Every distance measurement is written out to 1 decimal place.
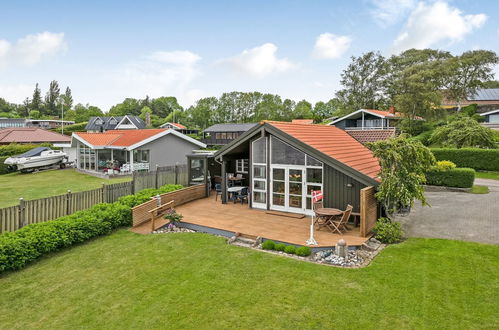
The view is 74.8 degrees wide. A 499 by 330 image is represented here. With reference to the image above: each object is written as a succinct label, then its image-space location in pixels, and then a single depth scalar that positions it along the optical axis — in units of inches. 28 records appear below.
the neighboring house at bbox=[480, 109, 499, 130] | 1557.1
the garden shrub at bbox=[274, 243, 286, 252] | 351.8
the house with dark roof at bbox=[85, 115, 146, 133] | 2554.1
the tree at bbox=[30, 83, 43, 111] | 3860.7
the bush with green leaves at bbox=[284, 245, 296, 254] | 344.2
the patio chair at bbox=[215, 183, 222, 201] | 620.0
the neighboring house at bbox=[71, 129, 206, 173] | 992.2
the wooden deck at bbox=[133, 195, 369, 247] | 376.2
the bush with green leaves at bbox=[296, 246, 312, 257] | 337.1
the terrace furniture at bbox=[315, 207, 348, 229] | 396.8
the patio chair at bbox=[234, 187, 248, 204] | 559.2
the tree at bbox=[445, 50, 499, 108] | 1616.6
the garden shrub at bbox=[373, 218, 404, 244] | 375.6
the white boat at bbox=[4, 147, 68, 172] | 1047.0
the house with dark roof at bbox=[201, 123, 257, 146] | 2149.4
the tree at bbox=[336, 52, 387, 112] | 2092.8
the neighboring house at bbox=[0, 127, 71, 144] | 1444.4
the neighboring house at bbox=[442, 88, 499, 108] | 2070.6
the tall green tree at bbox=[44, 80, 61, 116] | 3895.2
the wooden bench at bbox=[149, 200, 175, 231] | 478.3
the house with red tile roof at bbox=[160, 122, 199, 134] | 2470.5
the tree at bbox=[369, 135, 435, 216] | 376.8
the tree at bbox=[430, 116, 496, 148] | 940.0
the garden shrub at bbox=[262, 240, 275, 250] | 356.9
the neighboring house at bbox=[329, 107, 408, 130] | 1466.5
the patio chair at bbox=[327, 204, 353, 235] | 392.8
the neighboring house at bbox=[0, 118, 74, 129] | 2694.4
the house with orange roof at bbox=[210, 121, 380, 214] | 431.2
